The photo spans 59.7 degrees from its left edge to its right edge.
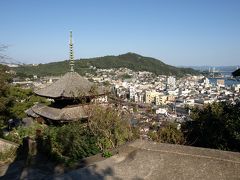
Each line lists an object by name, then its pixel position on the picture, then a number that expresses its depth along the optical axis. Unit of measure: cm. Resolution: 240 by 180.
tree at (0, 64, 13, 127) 1283
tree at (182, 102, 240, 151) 604
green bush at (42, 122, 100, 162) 529
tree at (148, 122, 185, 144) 602
